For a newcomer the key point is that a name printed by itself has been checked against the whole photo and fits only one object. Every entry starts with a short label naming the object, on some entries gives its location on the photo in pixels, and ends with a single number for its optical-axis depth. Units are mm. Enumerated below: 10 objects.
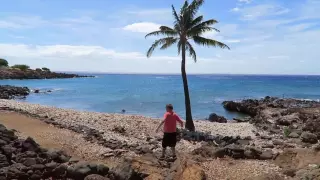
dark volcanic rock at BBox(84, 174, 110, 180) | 7926
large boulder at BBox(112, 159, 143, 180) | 7832
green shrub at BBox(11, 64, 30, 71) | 107391
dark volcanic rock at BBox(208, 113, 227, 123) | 25836
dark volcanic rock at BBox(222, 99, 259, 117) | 34656
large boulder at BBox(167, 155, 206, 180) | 7367
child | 9534
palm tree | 16675
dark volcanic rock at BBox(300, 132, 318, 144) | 13566
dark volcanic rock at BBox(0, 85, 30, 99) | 41888
